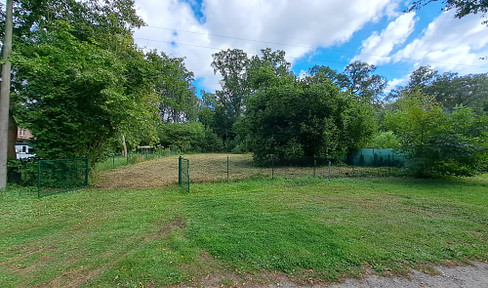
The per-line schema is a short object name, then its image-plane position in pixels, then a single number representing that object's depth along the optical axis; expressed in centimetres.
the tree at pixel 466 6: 564
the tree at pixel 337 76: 3759
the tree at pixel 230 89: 4122
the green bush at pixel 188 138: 3384
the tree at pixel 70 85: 730
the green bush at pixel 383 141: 1614
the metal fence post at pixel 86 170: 844
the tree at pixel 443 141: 879
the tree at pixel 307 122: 1470
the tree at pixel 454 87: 3198
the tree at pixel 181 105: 3997
